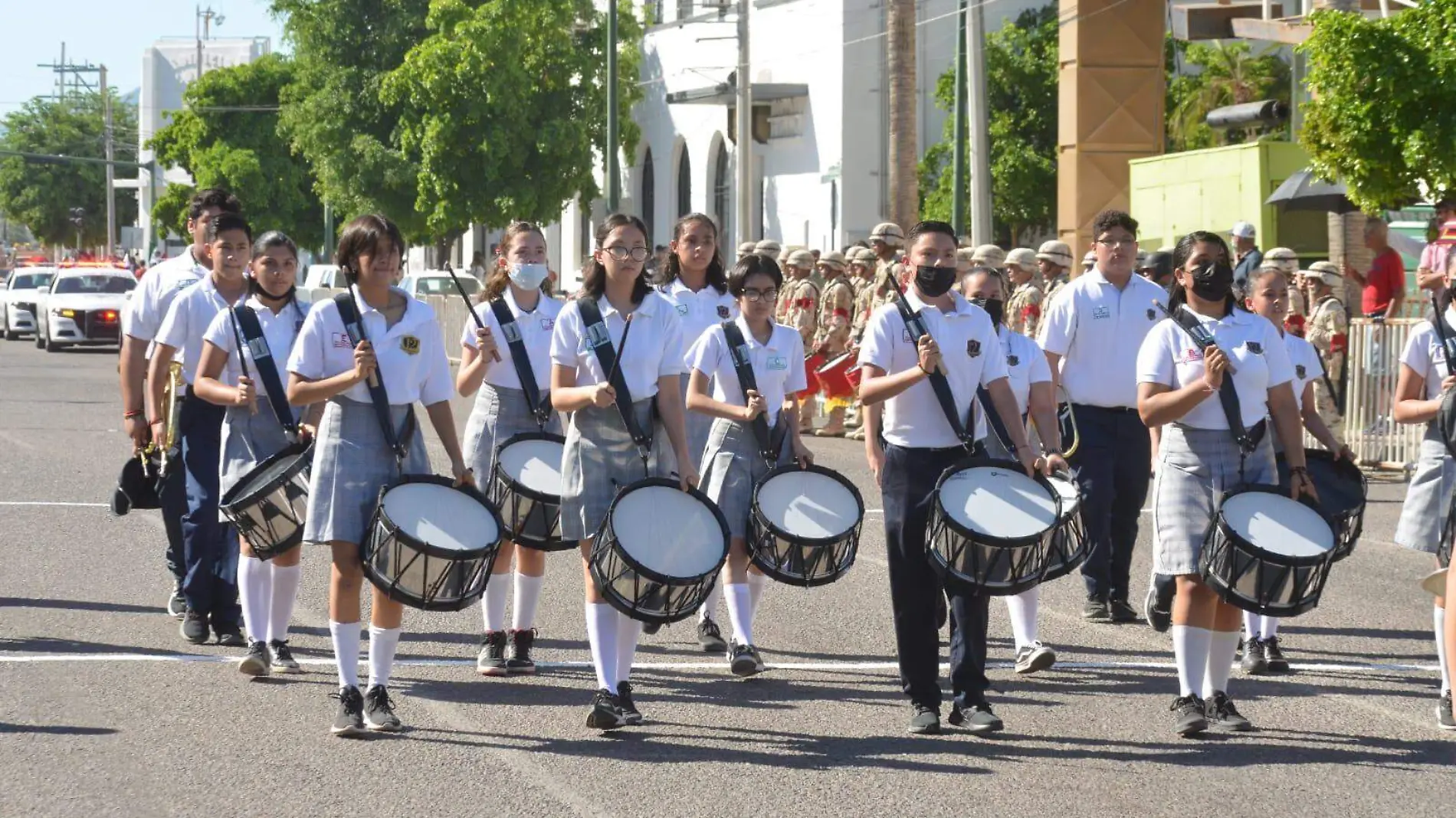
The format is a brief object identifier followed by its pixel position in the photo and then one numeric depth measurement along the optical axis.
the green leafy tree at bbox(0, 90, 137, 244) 122.31
